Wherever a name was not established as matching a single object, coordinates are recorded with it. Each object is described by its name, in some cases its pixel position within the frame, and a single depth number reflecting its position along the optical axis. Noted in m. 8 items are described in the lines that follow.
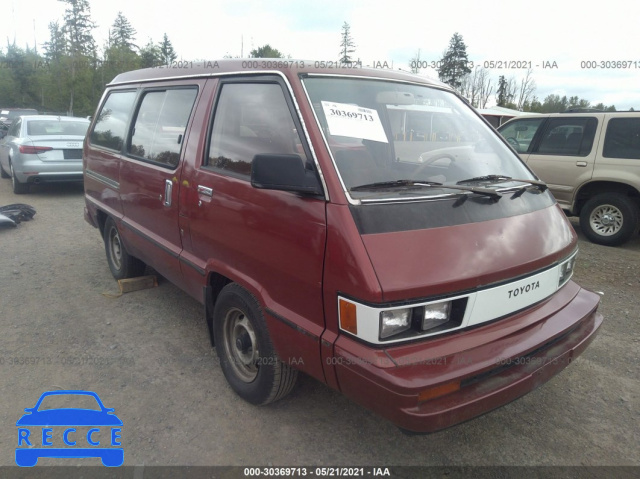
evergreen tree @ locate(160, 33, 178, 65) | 48.94
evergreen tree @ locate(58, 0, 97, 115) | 27.62
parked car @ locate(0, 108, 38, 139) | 22.30
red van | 2.00
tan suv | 6.46
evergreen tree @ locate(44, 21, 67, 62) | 42.03
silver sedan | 9.12
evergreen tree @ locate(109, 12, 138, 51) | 53.16
